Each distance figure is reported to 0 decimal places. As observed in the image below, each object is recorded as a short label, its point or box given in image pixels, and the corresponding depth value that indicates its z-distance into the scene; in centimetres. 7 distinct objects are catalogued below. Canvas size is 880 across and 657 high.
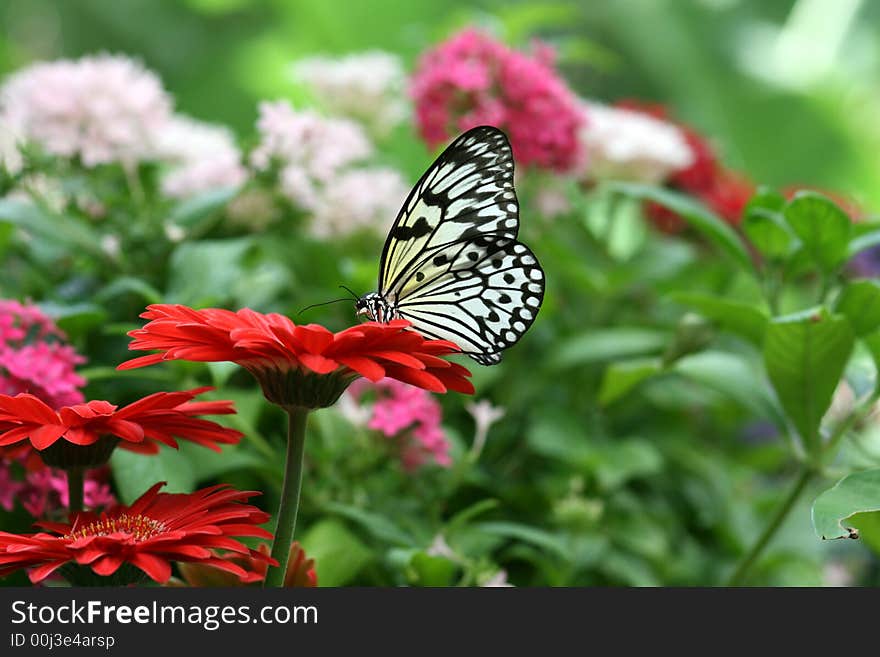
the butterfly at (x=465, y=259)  97
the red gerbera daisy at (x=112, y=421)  88
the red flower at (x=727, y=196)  124
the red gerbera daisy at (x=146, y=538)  86
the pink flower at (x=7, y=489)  95
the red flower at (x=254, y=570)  91
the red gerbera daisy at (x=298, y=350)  87
